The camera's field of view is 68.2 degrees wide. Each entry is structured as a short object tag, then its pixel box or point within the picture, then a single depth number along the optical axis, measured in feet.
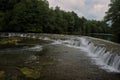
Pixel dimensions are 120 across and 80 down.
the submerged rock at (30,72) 15.89
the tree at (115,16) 45.52
